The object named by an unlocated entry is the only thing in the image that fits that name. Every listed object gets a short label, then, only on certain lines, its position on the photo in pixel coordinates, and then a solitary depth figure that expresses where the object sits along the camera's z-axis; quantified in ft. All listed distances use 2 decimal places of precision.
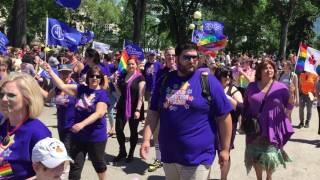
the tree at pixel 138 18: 59.71
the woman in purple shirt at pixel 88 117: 12.50
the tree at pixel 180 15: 82.18
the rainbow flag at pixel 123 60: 21.33
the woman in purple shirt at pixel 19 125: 6.24
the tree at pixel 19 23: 44.86
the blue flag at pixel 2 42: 20.82
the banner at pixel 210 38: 25.18
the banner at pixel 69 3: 23.98
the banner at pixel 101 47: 35.85
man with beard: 9.23
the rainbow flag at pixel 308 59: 19.74
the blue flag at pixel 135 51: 23.48
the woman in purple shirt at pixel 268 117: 12.92
